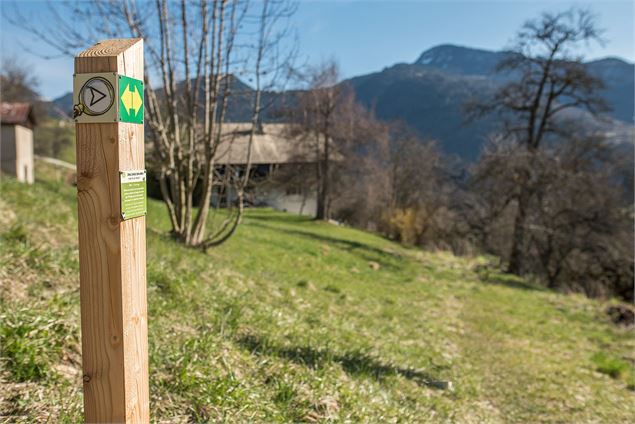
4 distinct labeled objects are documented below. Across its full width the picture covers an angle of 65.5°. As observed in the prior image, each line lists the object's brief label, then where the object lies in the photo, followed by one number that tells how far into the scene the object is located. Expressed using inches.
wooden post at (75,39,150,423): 74.7
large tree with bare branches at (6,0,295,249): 323.3
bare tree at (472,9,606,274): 687.7
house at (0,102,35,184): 690.8
